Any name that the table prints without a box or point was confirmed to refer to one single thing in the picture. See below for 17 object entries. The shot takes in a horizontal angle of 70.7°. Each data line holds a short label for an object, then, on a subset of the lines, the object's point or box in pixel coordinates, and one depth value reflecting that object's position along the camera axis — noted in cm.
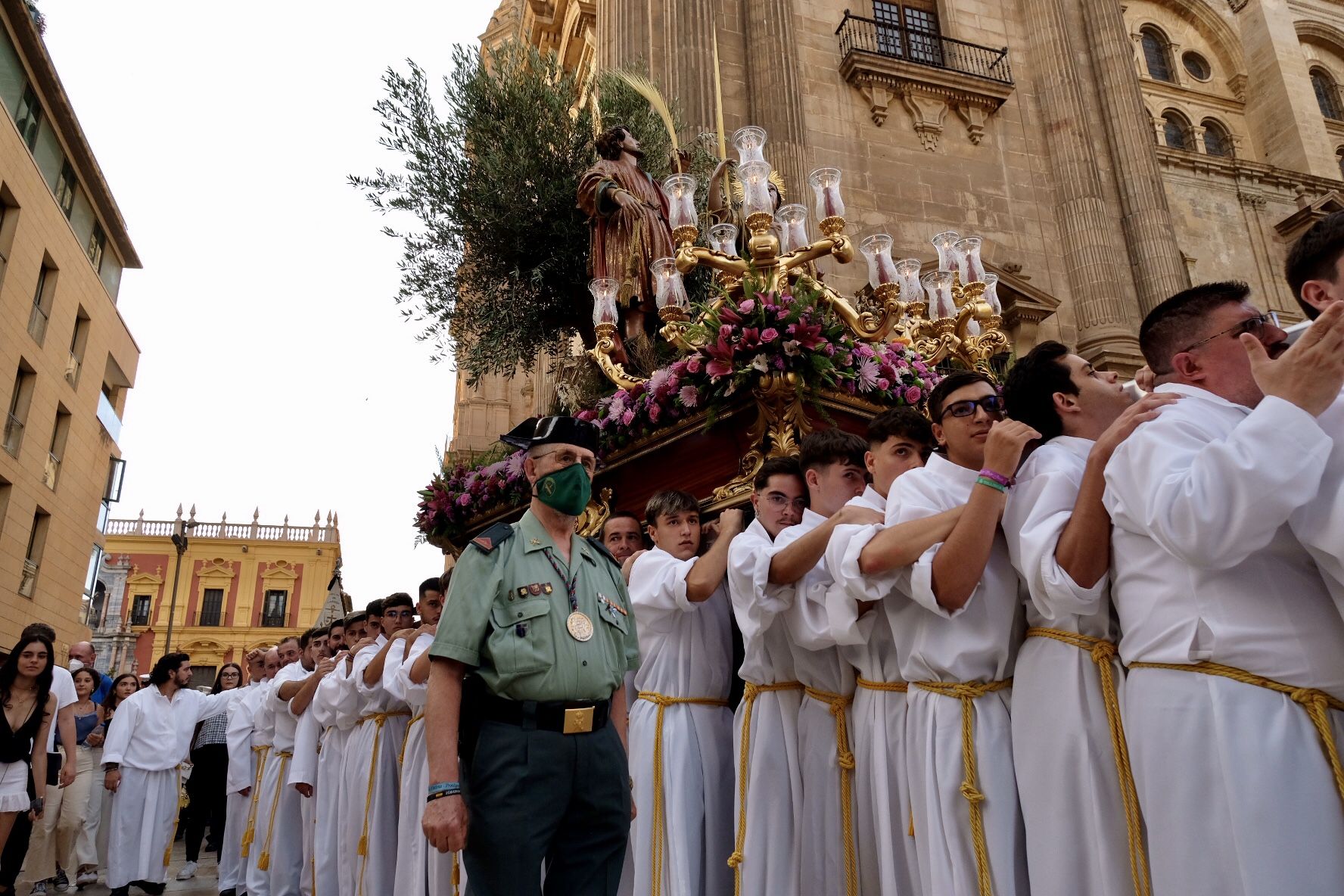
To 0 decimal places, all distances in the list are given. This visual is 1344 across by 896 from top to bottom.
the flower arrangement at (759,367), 504
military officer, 267
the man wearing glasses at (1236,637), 195
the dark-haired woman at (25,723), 645
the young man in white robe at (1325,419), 195
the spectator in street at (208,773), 1088
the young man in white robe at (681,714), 382
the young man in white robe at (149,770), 822
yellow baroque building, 4597
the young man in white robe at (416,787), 479
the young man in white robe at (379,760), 568
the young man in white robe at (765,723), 343
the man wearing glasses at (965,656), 266
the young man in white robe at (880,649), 295
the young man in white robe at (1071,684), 239
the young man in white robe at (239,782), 812
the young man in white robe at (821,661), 327
